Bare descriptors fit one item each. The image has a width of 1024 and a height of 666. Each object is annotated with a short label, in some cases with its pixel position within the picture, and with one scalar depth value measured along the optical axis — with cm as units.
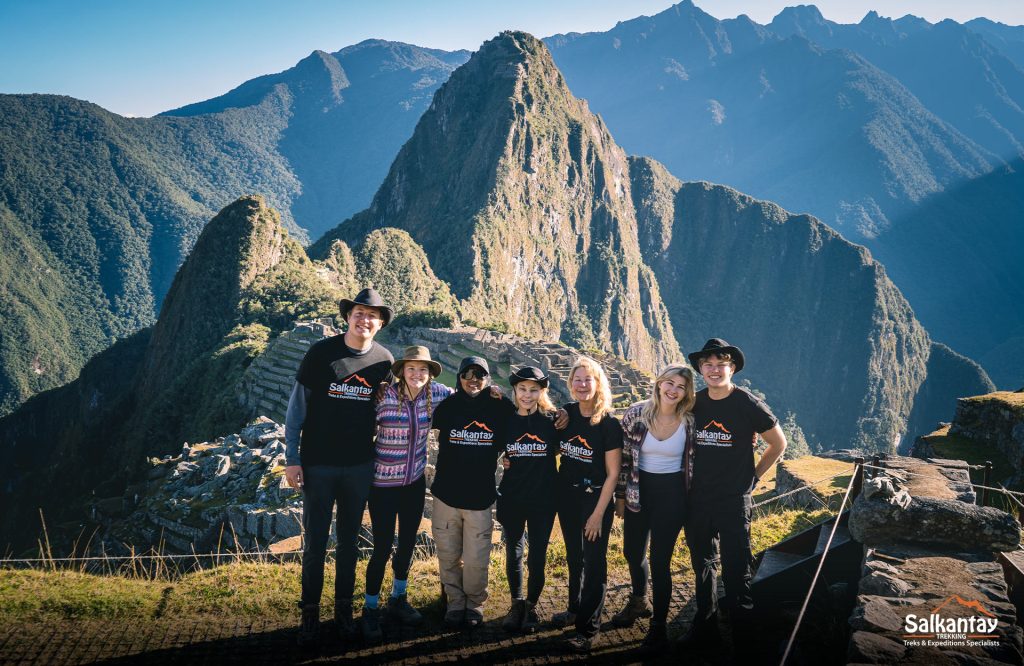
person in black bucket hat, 496
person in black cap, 501
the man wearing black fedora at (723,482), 468
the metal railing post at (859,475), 580
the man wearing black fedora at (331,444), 478
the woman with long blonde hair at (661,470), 476
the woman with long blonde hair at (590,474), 480
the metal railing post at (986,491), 654
